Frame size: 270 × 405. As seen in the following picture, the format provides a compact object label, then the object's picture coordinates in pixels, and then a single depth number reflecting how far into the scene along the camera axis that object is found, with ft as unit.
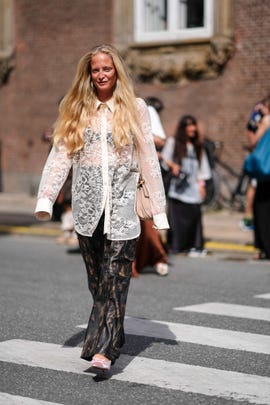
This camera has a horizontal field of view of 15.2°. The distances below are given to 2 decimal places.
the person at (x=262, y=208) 40.57
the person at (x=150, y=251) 35.81
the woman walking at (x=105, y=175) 19.72
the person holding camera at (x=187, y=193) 41.29
